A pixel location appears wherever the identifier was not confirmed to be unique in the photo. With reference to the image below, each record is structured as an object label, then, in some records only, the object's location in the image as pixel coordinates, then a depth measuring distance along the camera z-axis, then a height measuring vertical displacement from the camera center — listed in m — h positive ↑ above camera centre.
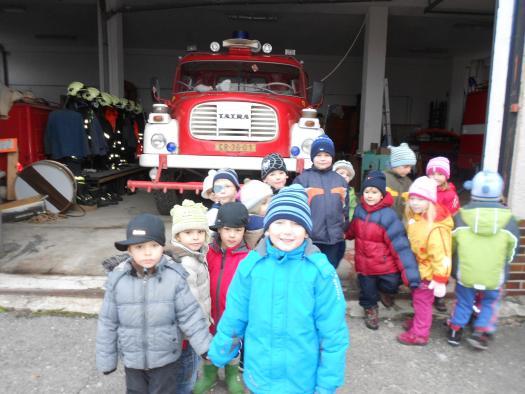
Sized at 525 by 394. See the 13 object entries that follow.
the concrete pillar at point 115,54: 10.66 +2.04
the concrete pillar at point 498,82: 3.51 +0.51
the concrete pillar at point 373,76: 9.98 +1.53
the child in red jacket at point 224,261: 2.29 -0.69
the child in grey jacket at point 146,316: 1.91 -0.81
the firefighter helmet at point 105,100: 8.18 +0.69
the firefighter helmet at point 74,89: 7.58 +0.82
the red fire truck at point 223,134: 5.33 +0.05
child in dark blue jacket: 3.19 -0.42
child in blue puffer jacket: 1.71 -0.70
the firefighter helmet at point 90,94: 7.80 +0.75
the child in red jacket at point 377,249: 3.05 -0.78
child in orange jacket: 2.93 -0.75
